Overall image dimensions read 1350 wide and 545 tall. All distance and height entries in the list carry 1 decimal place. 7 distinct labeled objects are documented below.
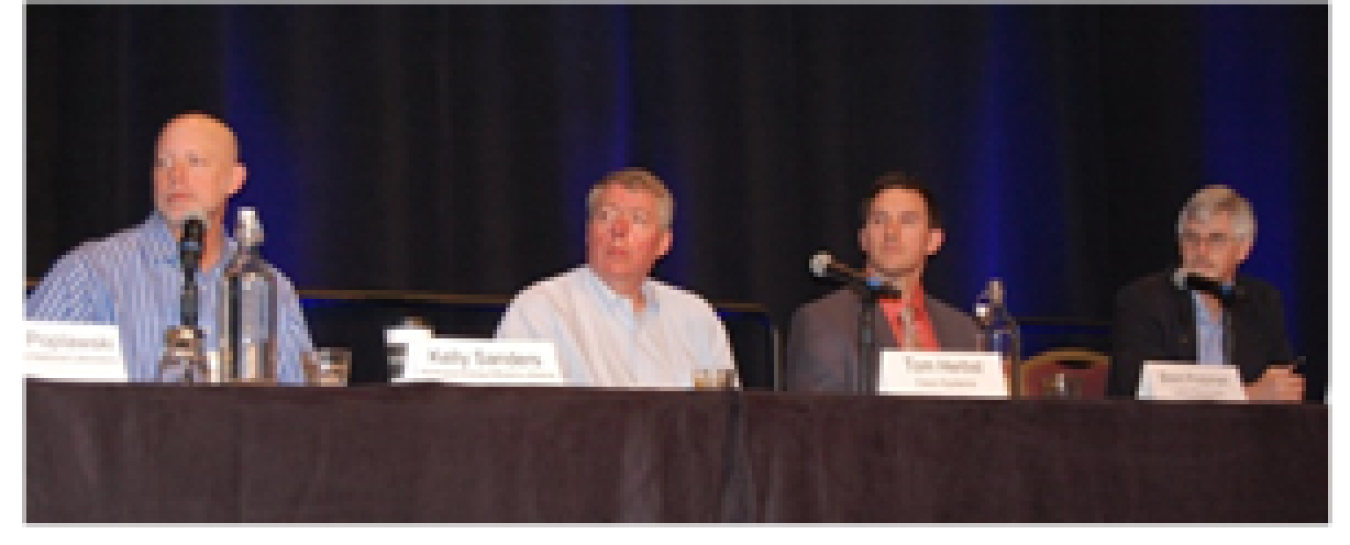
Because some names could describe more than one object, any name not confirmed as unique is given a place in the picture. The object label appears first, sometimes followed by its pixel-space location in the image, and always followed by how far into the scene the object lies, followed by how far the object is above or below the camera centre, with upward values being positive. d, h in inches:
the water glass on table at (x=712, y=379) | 111.5 -5.7
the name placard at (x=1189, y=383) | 115.3 -6.6
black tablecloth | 83.3 -8.9
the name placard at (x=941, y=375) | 106.7 -5.4
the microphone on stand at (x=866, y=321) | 113.6 -2.2
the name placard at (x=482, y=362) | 95.9 -3.9
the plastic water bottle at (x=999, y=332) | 123.5 -3.5
